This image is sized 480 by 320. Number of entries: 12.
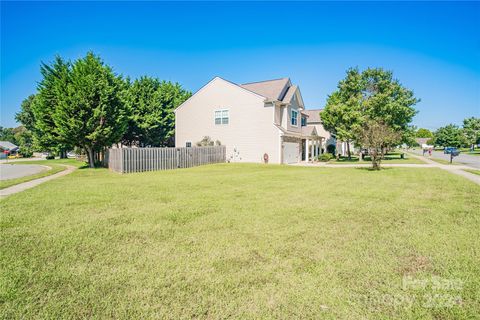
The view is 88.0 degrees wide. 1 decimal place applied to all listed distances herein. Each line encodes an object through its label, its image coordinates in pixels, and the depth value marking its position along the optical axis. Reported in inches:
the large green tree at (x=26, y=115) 1972.2
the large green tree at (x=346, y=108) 1236.5
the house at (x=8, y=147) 2626.2
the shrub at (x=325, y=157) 1251.0
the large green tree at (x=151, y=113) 1269.7
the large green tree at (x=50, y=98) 826.8
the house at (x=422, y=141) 5172.7
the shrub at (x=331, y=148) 1634.2
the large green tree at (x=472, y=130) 2476.3
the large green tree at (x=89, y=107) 773.3
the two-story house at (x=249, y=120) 1016.9
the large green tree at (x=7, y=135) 3534.0
